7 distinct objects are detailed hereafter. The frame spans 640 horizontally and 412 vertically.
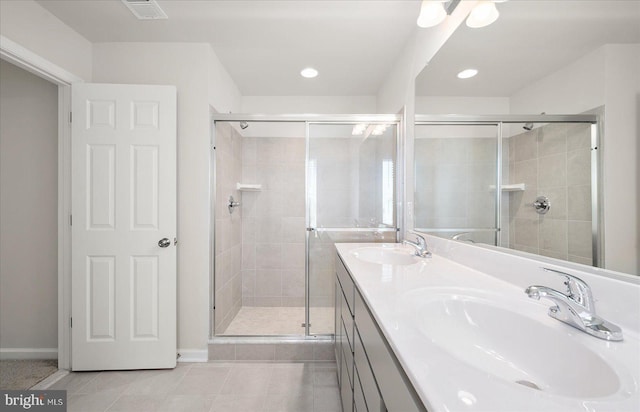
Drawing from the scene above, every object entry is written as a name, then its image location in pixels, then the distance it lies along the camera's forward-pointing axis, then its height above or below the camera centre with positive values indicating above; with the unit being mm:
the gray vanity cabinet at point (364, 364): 539 -488
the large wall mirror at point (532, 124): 717 +309
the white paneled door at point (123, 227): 1844 -153
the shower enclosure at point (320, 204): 2158 +23
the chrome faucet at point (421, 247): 1482 -250
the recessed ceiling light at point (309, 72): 2408 +1318
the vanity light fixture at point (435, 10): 1288 +1020
